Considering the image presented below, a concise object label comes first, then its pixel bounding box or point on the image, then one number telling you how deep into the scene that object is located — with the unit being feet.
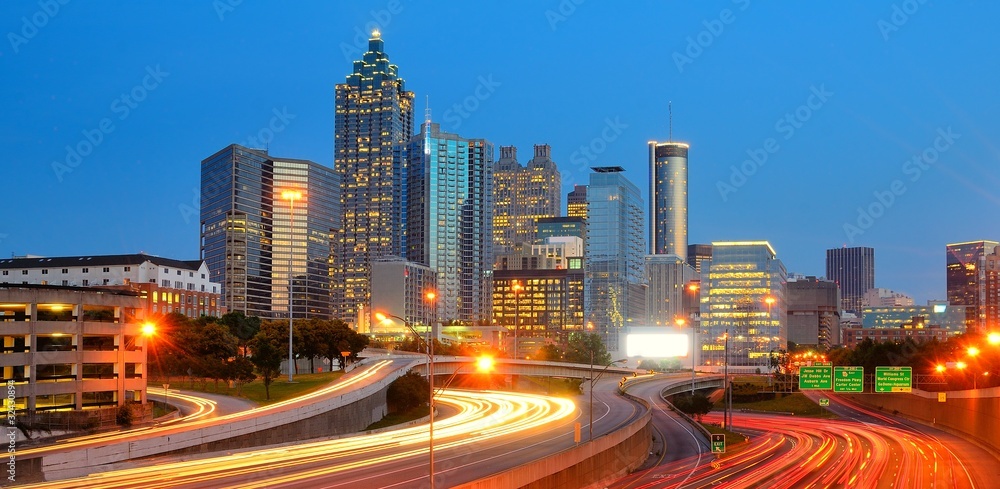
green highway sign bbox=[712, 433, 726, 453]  260.21
